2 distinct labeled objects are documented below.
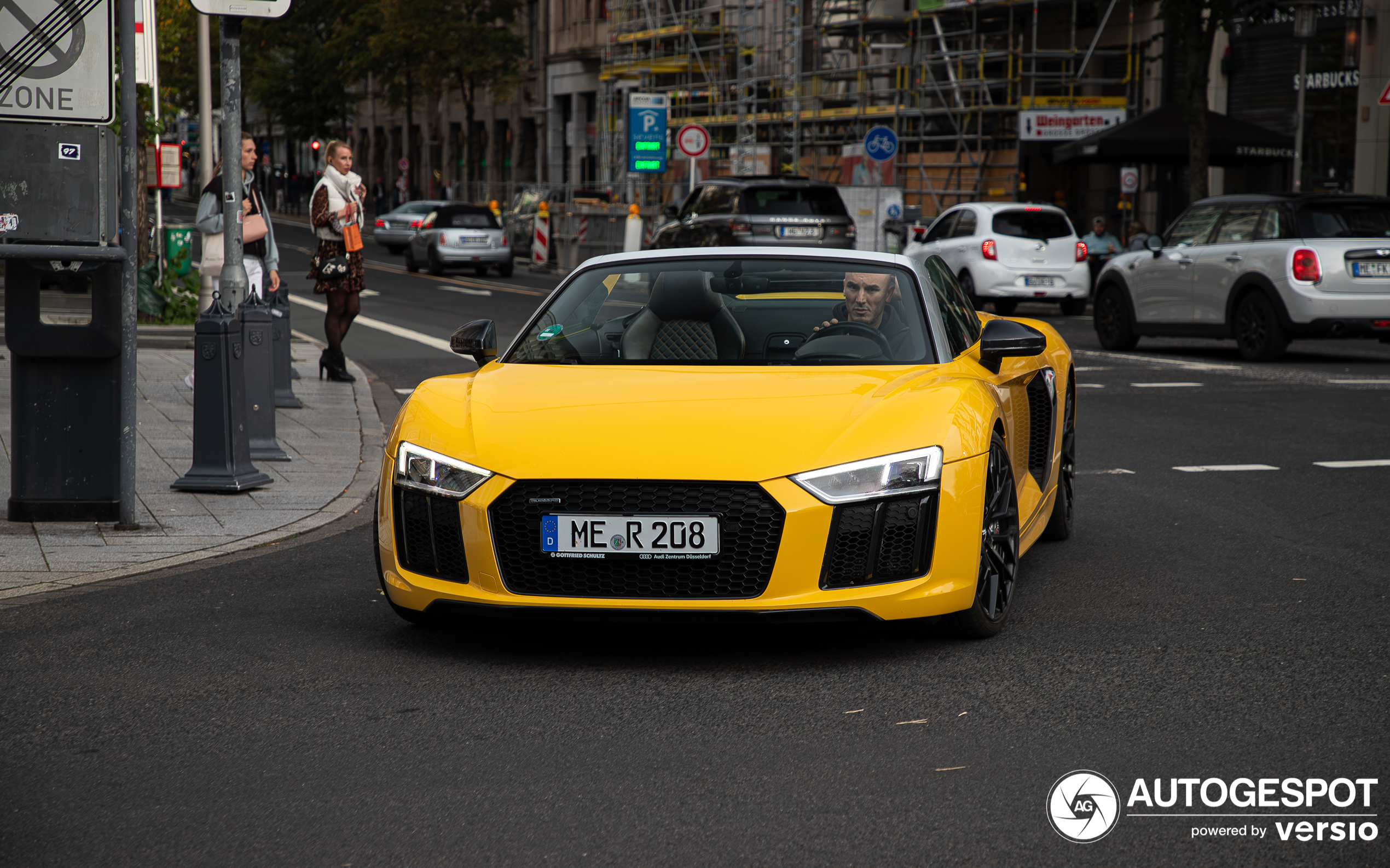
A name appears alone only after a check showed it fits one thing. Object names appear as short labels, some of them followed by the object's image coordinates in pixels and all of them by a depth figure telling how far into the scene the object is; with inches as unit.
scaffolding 1438.2
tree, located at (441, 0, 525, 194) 2293.3
